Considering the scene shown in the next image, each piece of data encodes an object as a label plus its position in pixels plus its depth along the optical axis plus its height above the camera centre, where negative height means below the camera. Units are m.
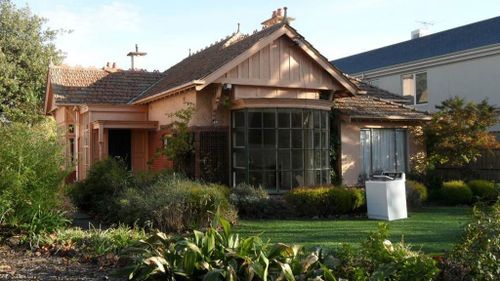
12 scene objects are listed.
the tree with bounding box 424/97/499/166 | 19.06 +0.56
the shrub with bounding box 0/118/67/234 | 9.86 -0.42
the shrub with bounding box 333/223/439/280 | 6.05 -1.24
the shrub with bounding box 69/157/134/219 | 14.87 -0.83
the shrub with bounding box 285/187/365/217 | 14.33 -1.23
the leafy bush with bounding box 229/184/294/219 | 13.91 -1.27
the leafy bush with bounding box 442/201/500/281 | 6.36 -1.18
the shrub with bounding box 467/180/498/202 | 17.47 -1.15
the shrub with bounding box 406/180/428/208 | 15.50 -1.20
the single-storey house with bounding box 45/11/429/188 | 16.05 +1.13
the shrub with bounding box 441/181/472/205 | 17.05 -1.31
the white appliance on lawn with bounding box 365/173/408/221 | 13.27 -1.09
